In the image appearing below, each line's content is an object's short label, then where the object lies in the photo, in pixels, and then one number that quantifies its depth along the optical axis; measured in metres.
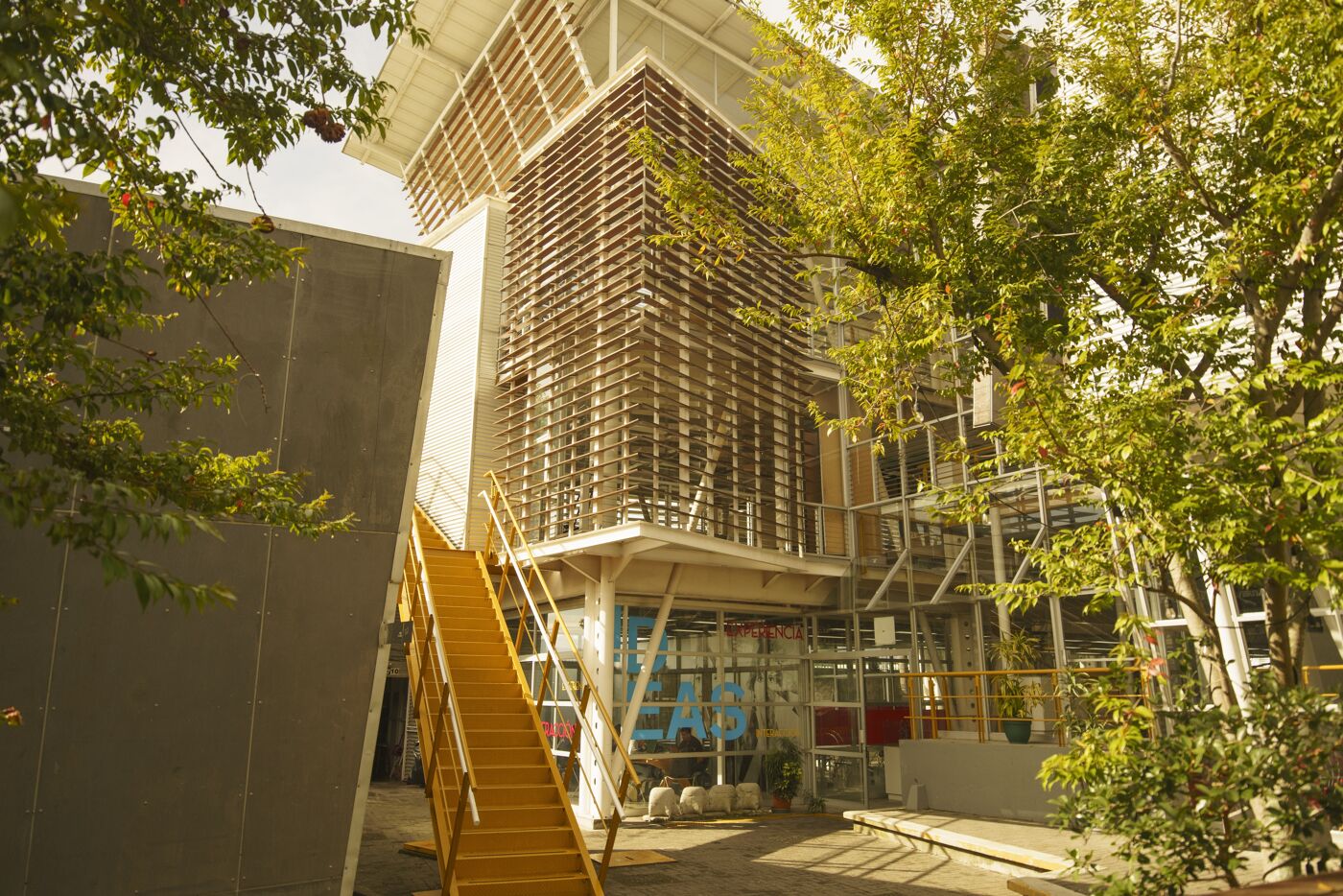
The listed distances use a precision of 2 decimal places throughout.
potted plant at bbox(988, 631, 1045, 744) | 10.97
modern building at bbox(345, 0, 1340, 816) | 11.80
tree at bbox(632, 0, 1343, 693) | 4.78
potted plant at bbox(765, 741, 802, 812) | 13.03
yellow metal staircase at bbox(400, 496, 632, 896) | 6.98
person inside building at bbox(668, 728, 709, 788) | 12.59
